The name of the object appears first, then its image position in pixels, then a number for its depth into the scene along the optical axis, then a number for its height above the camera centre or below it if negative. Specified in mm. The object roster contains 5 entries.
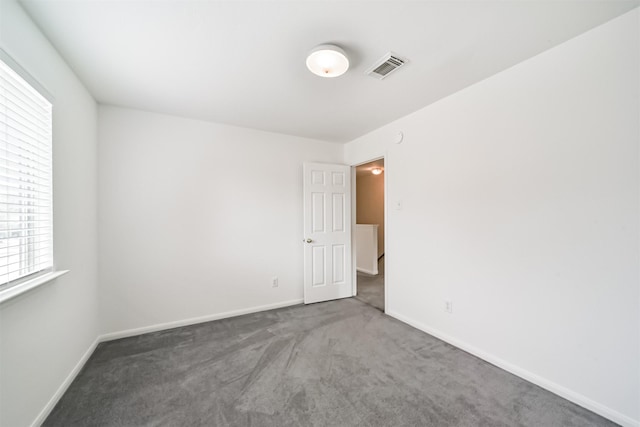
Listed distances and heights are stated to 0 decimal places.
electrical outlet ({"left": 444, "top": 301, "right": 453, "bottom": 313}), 2482 -939
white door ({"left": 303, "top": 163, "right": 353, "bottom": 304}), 3627 -272
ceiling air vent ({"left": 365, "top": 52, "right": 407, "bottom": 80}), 1847 +1162
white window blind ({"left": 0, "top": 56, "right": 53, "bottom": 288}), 1297 +208
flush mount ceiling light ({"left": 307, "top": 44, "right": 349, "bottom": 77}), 1701 +1100
